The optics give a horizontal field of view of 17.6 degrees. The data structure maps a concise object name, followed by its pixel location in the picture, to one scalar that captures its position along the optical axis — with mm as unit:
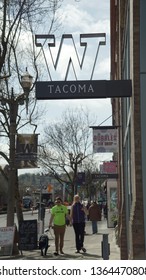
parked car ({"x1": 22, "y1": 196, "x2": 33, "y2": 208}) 80812
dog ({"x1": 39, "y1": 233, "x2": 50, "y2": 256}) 12812
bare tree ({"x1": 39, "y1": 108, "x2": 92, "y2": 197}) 41812
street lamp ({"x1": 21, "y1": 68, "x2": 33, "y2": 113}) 12594
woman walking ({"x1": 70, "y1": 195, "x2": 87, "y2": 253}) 12922
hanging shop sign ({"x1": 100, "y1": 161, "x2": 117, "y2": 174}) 25683
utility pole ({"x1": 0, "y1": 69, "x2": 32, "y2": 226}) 13586
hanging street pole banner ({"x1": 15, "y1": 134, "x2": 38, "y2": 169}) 13695
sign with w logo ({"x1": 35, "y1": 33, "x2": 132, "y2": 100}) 7645
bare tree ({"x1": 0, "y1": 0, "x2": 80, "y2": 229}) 13562
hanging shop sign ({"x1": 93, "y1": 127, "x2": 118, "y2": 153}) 16964
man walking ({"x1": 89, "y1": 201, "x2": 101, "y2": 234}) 21250
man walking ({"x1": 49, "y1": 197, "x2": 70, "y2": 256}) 13047
